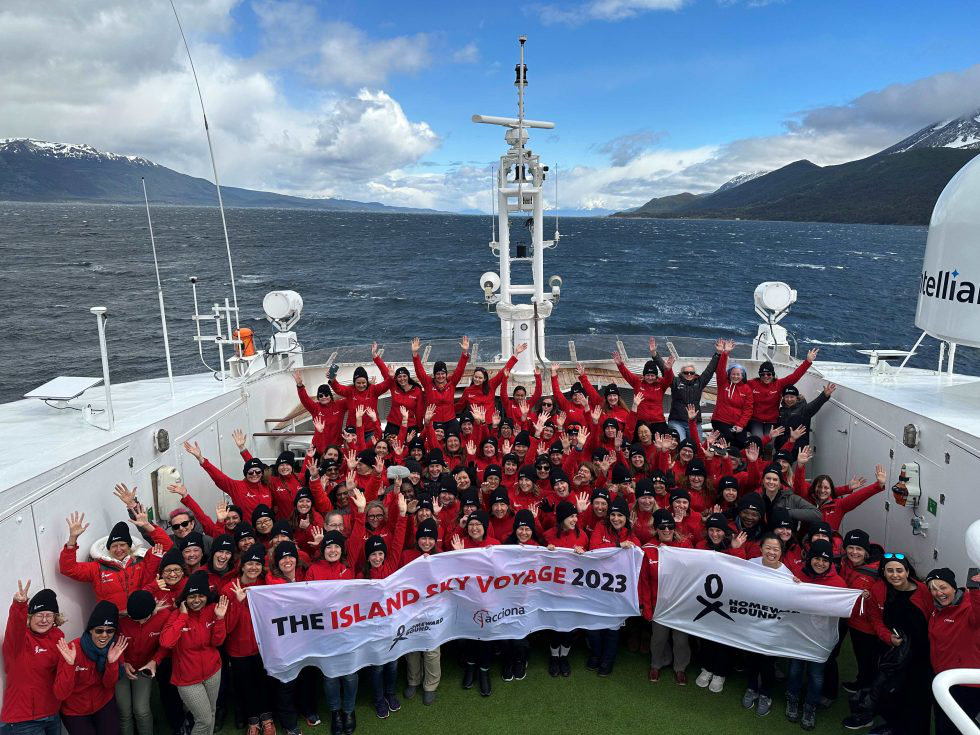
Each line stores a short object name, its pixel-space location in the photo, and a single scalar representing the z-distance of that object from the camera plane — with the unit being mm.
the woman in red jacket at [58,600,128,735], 5078
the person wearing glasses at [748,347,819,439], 9852
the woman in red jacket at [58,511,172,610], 5703
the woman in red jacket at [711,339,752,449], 9844
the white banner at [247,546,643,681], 6066
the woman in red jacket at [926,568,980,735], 5012
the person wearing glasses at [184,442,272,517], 7676
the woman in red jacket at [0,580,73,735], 4949
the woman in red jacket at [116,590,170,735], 5370
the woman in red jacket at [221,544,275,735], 5836
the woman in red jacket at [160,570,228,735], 5539
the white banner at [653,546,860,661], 6052
